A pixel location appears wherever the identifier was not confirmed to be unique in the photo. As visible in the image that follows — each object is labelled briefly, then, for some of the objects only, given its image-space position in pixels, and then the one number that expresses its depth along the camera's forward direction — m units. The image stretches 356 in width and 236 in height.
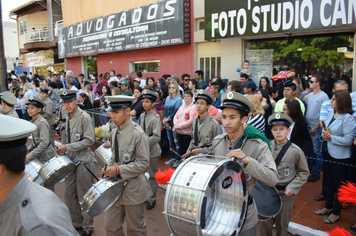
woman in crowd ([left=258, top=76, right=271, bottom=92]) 8.21
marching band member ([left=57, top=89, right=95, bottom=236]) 4.66
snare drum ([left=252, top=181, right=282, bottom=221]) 3.40
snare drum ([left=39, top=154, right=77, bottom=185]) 4.25
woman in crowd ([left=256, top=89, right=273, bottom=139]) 6.95
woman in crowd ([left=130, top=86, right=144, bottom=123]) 7.55
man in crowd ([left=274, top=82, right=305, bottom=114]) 6.41
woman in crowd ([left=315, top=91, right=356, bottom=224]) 4.59
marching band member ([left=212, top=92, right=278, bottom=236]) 2.73
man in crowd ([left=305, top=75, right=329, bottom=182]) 6.48
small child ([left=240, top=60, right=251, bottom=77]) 9.61
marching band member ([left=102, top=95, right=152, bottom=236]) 3.66
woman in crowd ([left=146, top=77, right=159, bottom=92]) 10.80
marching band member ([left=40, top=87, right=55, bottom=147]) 8.43
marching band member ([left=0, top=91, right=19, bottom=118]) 6.61
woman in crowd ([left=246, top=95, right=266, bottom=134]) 5.45
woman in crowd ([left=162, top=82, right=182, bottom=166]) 7.58
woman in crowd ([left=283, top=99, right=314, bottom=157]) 5.06
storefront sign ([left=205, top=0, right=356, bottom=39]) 7.52
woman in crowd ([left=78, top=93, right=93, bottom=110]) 9.93
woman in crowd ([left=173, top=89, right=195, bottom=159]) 6.79
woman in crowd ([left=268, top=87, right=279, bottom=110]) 7.59
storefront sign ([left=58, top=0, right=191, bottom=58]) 11.94
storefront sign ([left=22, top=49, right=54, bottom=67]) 25.99
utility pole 10.02
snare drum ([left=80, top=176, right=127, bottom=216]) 3.34
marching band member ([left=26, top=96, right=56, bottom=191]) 4.94
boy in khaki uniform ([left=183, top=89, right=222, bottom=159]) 5.21
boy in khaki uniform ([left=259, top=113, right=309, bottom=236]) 3.68
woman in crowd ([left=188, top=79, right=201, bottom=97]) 9.06
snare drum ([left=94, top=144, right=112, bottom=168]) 4.49
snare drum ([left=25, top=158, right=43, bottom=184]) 4.57
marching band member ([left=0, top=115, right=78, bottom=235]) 1.50
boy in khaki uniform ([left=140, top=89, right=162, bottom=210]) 5.53
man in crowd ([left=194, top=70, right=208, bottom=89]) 10.36
